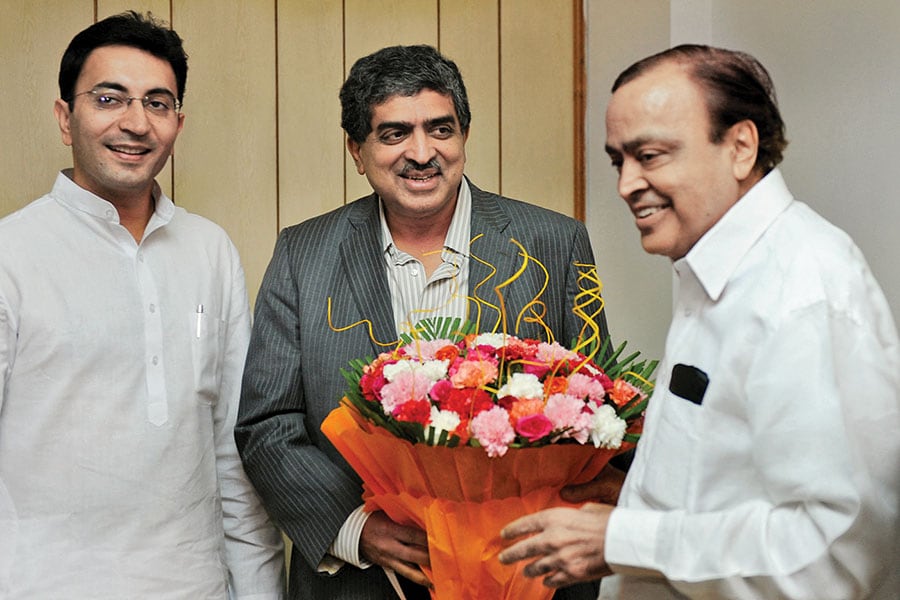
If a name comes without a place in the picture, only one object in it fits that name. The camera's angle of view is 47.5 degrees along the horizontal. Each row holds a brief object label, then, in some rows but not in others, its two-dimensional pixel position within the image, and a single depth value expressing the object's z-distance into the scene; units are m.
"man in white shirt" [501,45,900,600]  1.23
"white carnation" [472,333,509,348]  1.72
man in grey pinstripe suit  2.07
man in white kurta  2.04
